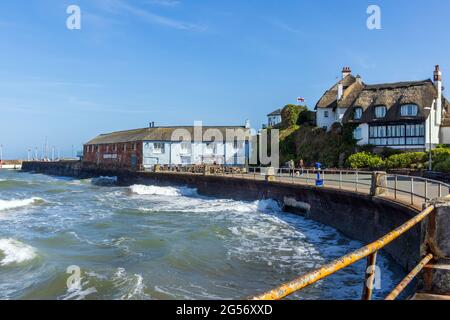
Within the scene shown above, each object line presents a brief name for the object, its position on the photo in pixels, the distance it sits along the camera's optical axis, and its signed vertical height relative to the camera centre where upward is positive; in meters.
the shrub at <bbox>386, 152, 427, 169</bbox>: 34.59 -0.03
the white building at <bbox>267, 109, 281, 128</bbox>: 72.94 +6.97
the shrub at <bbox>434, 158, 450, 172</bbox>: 27.48 -0.40
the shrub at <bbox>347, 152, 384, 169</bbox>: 37.16 -0.12
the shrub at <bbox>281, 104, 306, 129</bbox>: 55.59 +5.67
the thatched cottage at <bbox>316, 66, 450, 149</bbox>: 39.66 +4.38
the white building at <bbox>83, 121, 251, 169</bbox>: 56.94 +1.70
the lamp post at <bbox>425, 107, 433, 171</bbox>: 29.11 -0.41
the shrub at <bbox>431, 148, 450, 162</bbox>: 31.58 +0.42
